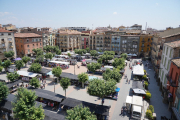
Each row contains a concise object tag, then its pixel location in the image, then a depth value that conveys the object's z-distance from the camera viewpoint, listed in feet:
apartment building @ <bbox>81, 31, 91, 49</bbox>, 240.81
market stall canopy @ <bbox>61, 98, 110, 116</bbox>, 58.62
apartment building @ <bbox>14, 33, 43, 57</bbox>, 178.99
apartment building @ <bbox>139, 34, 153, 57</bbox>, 211.57
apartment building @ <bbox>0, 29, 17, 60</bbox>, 156.66
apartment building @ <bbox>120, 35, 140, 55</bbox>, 214.28
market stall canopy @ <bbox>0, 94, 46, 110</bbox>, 60.39
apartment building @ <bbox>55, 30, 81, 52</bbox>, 237.45
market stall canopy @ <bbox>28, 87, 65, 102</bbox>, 68.23
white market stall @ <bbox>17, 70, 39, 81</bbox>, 101.93
